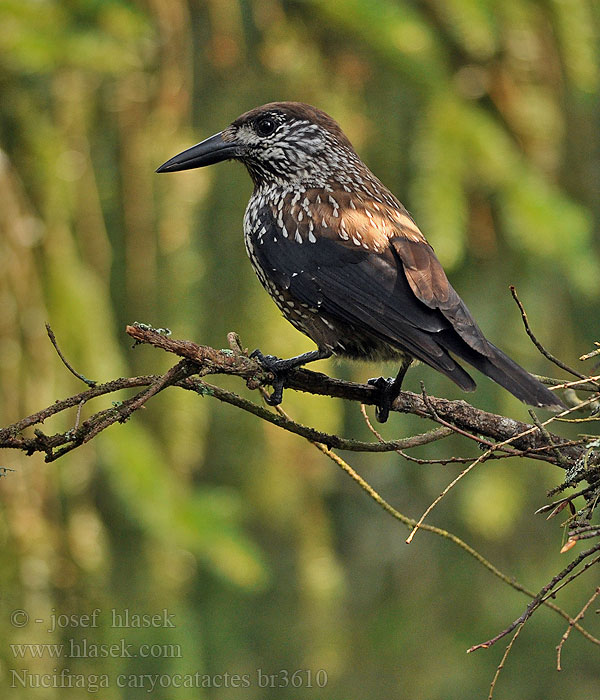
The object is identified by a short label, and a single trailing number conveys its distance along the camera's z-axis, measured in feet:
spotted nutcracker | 17.65
